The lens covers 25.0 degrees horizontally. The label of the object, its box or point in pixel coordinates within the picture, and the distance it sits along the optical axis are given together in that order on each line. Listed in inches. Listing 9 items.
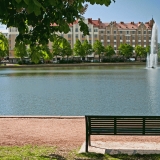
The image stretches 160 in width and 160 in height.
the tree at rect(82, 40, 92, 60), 4382.4
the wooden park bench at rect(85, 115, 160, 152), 299.4
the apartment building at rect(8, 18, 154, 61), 5462.6
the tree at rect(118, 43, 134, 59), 4685.0
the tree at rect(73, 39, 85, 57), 4291.3
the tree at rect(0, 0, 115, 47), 194.4
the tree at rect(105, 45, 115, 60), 4633.4
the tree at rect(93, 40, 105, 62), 4493.1
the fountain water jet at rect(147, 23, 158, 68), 3853.3
